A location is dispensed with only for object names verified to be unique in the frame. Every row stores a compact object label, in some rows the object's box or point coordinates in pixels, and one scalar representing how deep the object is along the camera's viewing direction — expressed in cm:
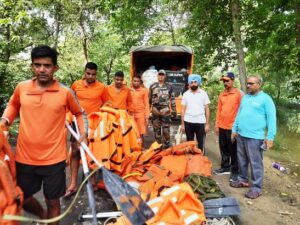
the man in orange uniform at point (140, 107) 493
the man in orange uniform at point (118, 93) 405
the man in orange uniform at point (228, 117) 391
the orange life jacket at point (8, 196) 167
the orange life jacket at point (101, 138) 318
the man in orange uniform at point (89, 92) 336
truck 765
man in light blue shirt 331
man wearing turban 417
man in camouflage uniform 477
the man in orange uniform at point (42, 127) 202
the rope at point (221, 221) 264
